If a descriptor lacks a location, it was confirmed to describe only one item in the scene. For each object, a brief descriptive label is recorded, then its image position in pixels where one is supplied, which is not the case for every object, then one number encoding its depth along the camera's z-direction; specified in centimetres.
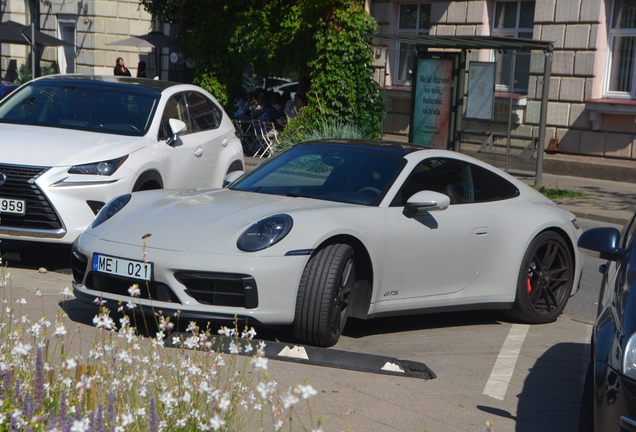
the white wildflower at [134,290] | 658
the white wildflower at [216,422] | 460
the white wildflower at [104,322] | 588
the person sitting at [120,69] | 4634
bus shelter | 2887
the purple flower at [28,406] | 487
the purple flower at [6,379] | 572
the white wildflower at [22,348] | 536
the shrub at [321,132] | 3199
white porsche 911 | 983
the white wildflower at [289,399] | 460
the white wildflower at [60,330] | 547
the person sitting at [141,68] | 4968
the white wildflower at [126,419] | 503
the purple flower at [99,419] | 491
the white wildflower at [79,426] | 456
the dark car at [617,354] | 606
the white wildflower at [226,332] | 652
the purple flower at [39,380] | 497
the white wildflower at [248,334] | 646
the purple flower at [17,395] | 569
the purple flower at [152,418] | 502
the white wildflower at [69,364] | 532
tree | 3687
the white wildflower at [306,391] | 447
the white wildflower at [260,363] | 486
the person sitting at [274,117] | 3808
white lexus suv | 1362
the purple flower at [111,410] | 508
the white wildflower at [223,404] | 503
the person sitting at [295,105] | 3756
